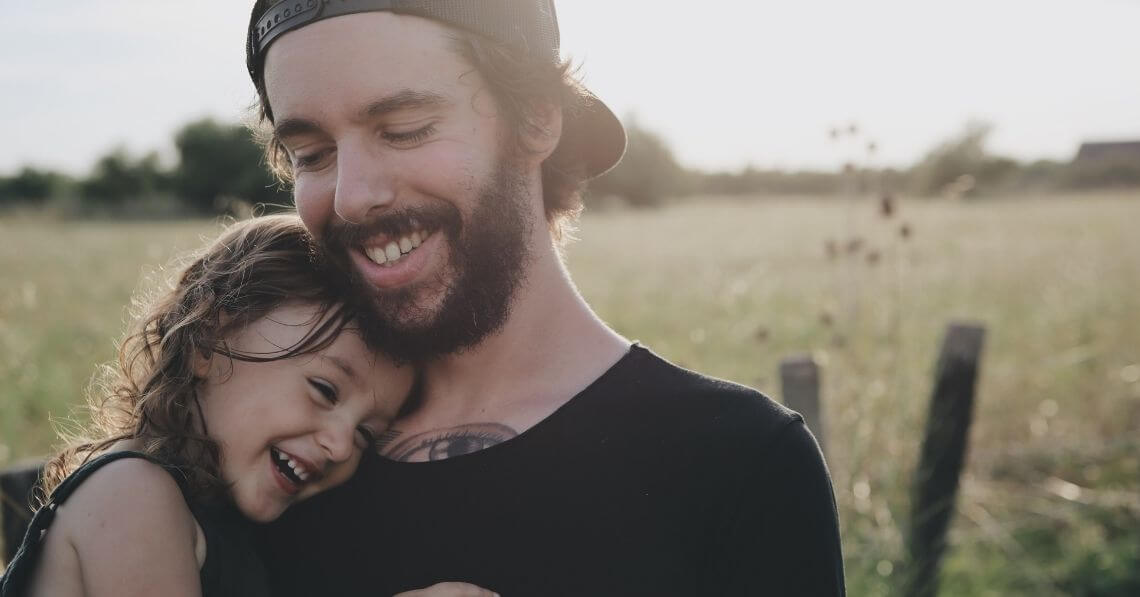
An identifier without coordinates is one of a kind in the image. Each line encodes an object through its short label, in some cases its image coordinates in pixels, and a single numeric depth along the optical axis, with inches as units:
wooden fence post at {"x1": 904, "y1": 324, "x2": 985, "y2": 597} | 138.6
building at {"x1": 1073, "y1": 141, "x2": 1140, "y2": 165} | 1235.2
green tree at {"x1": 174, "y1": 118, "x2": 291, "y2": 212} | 1685.5
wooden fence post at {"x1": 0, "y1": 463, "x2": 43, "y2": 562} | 84.6
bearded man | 58.6
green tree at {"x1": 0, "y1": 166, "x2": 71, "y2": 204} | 2027.6
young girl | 62.7
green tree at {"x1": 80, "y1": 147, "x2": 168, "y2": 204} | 1870.1
